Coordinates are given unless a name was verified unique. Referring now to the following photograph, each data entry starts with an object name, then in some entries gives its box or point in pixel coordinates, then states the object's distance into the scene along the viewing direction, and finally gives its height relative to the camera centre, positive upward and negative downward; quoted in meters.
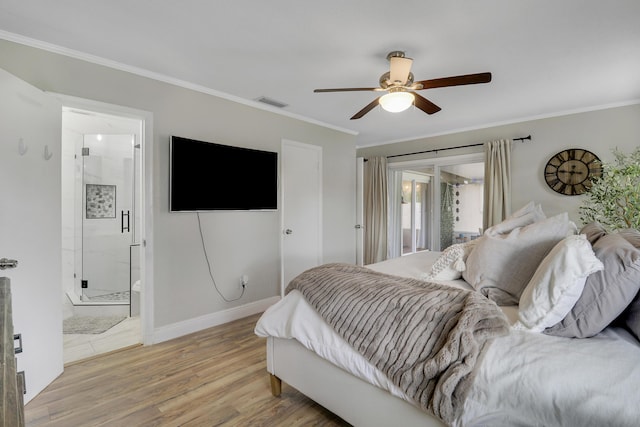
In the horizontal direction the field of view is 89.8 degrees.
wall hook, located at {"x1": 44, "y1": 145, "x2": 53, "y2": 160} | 2.21 +0.42
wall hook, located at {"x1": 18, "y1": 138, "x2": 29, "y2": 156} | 1.99 +0.42
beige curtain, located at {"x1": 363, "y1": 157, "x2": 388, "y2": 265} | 5.59 +0.07
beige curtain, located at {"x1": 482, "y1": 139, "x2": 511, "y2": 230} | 4.25 +0.43
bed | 1.05 -0.52
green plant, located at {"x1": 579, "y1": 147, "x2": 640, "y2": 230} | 2.15 +0.13
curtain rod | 4.15 +1.00
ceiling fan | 2.18 +0.92
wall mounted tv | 2.98 +0.38
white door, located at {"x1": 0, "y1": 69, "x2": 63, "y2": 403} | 1.93 -0.04
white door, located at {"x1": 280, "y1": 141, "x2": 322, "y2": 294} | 4.03 +0.08
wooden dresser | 0.53 -0.32
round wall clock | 3.73 +0.51
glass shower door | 4.17 -0.01
